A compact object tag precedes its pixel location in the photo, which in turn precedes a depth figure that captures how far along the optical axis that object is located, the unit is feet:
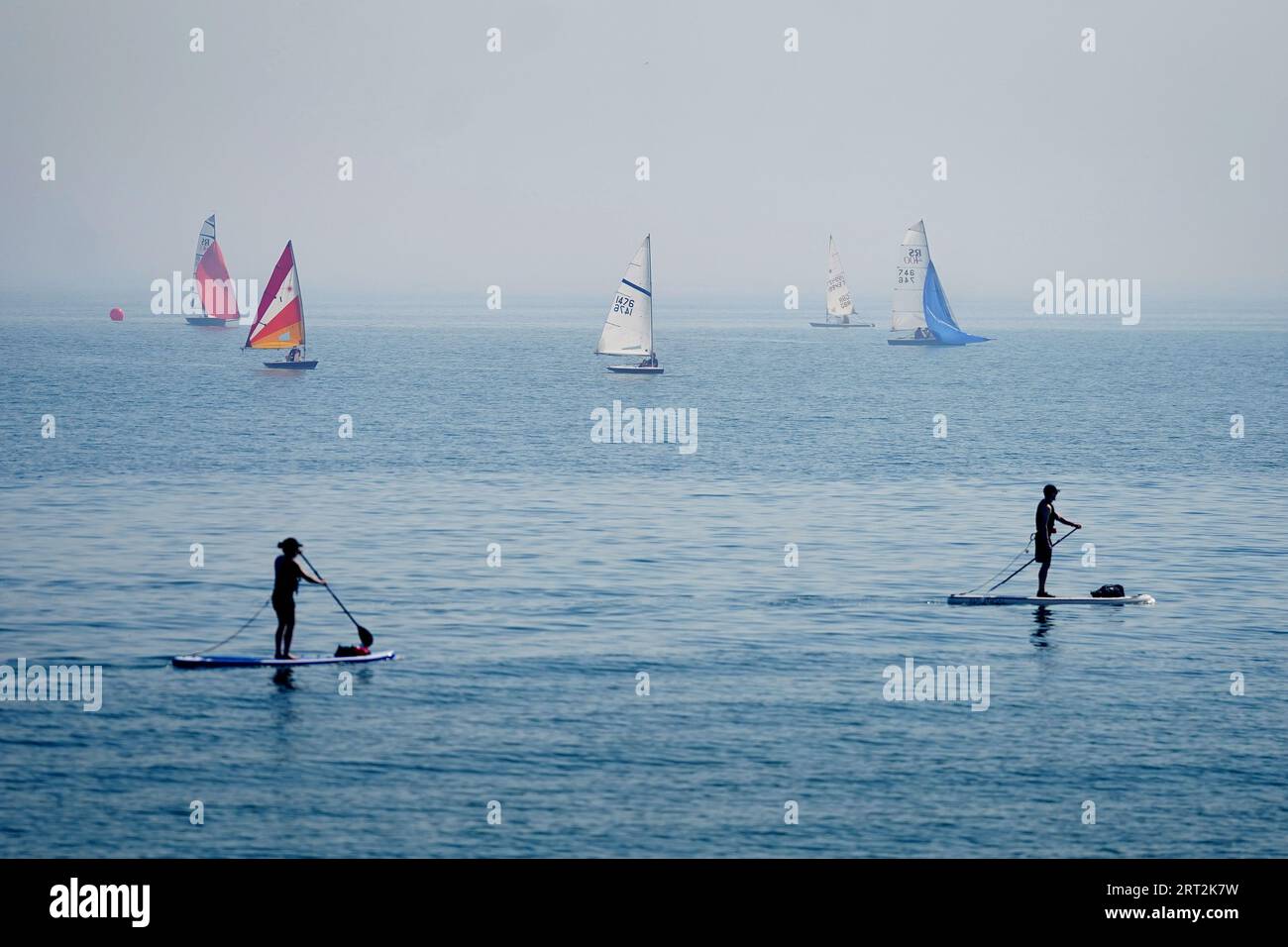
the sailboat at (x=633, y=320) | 463.01
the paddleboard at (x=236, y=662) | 133.80
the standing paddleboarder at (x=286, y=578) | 127.44
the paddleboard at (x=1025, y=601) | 167.12
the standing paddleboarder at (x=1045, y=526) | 158.20
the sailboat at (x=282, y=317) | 502.79
